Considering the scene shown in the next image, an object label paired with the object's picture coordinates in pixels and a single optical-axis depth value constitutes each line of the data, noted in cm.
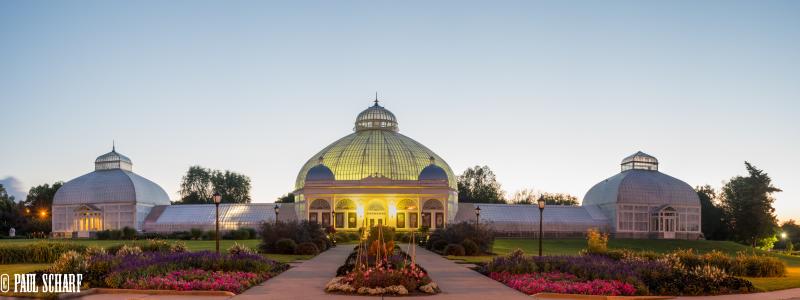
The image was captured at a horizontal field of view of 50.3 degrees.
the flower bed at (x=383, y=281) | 2441
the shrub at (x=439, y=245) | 5531
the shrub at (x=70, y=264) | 2619
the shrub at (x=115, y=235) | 8494
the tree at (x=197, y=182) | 13562
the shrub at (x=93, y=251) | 3222
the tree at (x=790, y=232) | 10703
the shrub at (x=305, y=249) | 4931
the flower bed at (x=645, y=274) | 2606
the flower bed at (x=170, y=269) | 2483
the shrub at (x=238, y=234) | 8344
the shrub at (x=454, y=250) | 4991
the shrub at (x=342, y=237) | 7656
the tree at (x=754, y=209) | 9475
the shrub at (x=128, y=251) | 3315
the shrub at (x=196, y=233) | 8382
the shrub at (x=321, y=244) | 5581
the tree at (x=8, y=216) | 10512
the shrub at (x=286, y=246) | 4950
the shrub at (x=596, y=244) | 4277
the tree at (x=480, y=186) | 12706
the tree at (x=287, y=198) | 12601
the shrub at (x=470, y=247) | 5044
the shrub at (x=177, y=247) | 3724
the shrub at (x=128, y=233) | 8509
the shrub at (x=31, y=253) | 3875
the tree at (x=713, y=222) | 10406
